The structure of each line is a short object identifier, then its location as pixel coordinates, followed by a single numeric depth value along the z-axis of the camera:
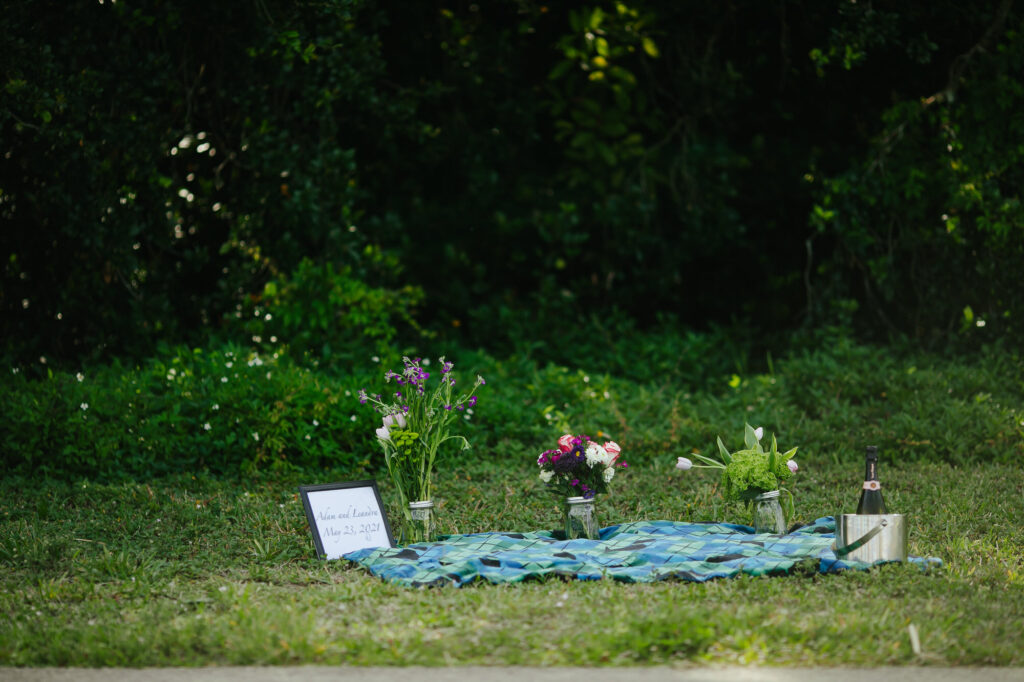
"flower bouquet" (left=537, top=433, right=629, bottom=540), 8.87
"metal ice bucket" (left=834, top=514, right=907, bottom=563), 7.60
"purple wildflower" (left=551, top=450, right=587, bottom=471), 8.83
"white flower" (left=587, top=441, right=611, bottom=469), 8.83
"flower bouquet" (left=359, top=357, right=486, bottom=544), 8.88
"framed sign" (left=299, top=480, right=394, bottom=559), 8.50
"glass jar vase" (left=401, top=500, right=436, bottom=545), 8.86
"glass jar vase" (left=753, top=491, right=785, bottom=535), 8.84
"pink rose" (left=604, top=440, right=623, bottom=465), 8.94
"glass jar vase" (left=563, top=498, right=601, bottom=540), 8.93
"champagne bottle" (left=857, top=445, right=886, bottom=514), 7.71
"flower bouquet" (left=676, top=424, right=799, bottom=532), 8.75
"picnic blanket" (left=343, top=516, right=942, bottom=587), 7.56
